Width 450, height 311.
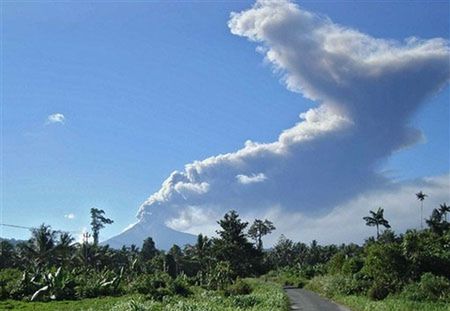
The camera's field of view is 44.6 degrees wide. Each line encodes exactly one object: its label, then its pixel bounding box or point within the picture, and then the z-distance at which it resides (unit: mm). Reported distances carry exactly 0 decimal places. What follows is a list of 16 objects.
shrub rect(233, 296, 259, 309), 34812
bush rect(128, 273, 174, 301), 49562
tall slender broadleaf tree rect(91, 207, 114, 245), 115438
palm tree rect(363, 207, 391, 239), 98581
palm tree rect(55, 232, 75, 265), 71806
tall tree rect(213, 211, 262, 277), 84938
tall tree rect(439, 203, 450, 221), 94650
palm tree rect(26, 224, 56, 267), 69000
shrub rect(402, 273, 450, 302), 31562
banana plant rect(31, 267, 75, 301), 43906
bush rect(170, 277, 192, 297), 51281
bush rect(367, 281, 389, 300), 36153
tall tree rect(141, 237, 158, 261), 120606
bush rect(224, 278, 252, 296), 52675
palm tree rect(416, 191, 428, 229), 121562
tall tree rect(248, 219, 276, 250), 116562
